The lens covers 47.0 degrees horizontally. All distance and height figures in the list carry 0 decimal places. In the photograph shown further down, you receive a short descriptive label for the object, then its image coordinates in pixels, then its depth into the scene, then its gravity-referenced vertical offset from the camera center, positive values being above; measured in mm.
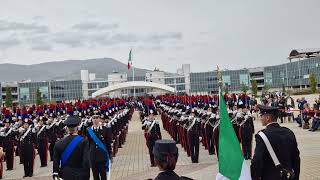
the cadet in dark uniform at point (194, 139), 11365 -1639
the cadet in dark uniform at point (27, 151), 11044 -1841
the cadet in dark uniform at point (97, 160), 7263 -1420
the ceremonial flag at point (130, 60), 52821 +3889
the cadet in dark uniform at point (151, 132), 11026 -1347
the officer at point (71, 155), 5334 -964
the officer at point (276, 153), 4176 -781
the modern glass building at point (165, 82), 110214 +1548
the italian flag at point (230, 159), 3691 -737
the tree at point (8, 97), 70729 -1539
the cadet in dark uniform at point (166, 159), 2944 -585
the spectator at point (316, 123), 17146 -1829
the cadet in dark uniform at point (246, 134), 11258 -1492
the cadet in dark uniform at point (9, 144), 12586 -1877
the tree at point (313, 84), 53087 -15
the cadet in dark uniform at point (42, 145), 12896 -1956
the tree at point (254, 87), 65442 -351
